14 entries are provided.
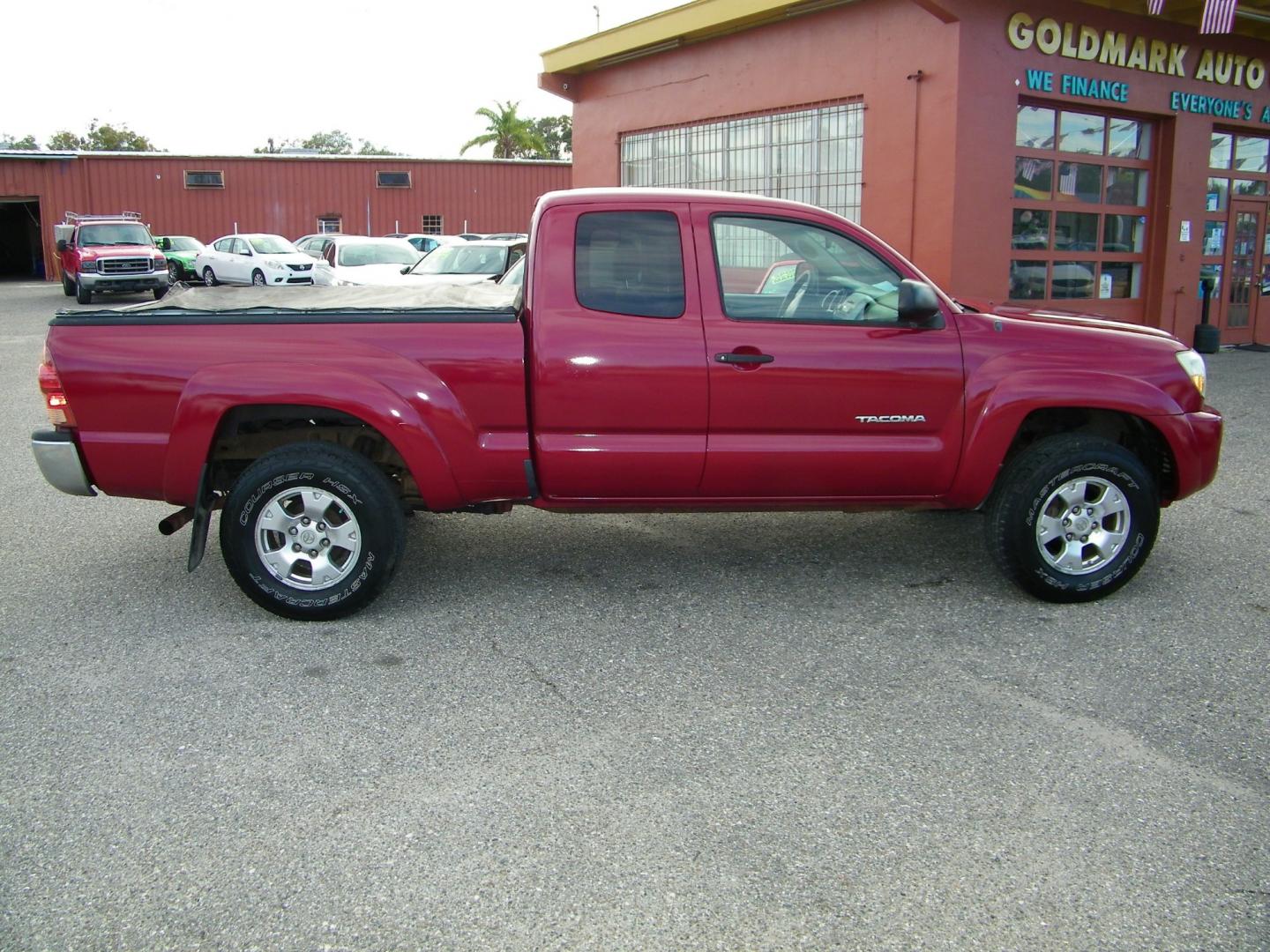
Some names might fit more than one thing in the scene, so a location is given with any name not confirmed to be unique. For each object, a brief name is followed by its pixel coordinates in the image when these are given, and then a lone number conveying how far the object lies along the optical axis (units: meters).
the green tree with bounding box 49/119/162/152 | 64.69
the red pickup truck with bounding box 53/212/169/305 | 24.03
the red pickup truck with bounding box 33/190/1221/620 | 4.61
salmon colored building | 11.57
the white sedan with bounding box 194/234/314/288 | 23.59
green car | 29.28
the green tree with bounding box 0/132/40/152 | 62.08
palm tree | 50.09
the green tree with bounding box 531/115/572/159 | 71.62
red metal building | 36.00
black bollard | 14.20
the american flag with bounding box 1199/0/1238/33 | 11.48
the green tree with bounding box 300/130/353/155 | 83.56
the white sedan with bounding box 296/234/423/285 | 18.34
